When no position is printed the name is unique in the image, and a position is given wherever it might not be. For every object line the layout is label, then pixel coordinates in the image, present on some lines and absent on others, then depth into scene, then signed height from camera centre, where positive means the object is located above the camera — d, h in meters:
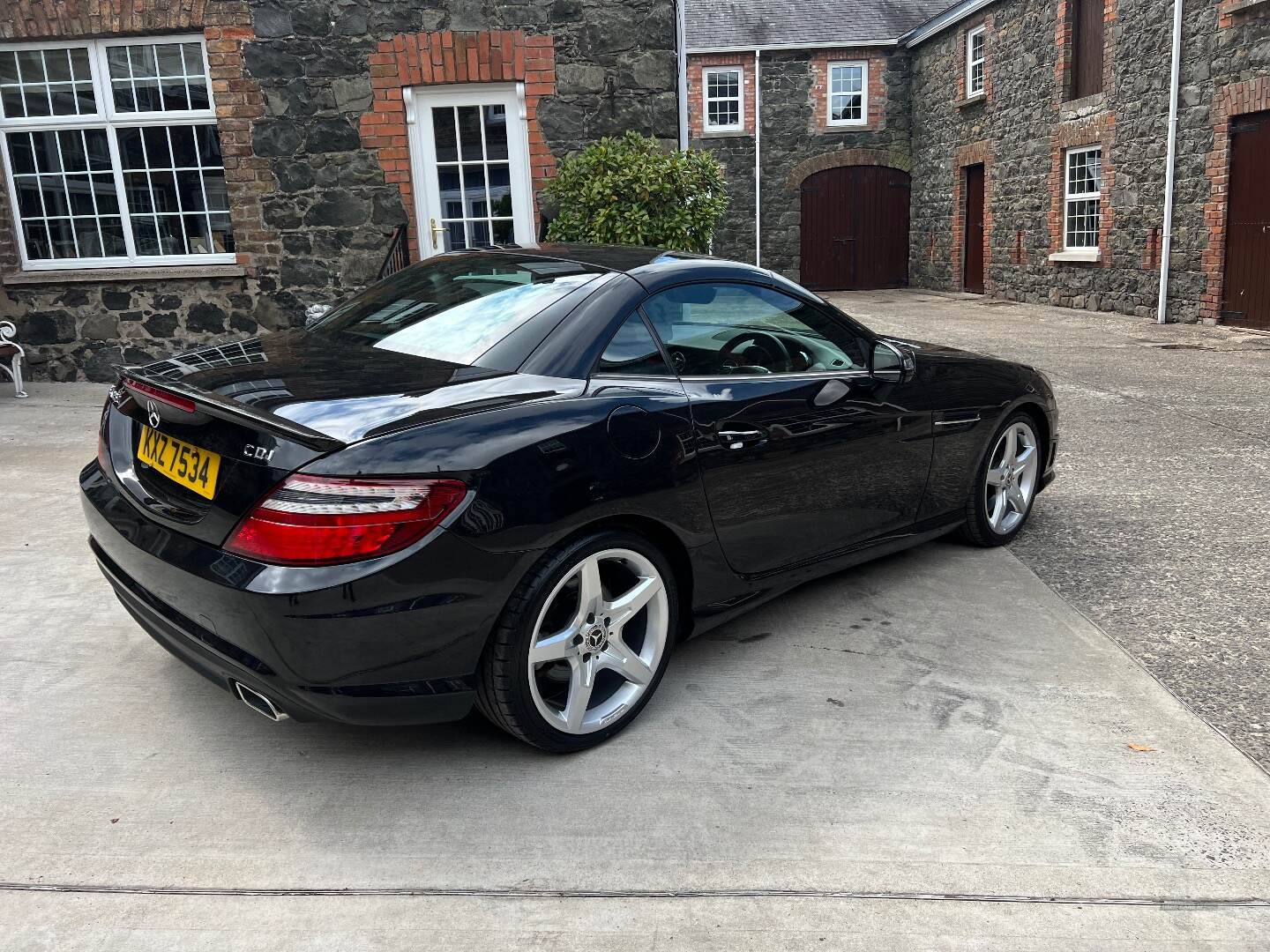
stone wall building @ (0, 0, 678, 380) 8.71 +1.08
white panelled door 8.93 +0.77
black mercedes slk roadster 2.46 -0.63
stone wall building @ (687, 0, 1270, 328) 13.07 +1.50
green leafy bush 7.85 +0.37
